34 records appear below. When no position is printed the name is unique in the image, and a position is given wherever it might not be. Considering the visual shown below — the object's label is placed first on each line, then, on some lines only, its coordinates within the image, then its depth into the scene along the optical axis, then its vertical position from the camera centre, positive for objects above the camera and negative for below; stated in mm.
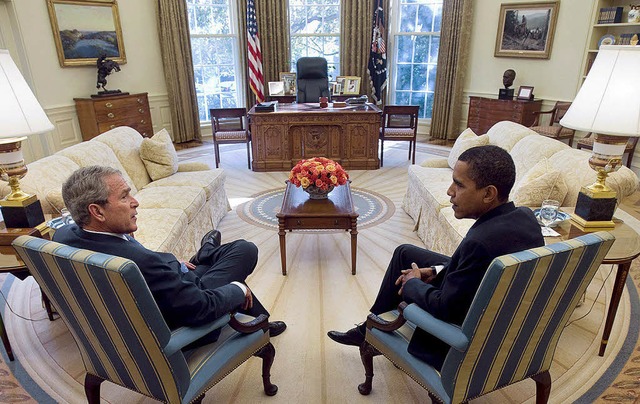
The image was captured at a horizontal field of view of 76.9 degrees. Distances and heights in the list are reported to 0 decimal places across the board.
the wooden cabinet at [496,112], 5836 -620
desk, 5367 -862
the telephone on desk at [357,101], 5826 -439
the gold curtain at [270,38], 6895 +528
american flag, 6648 +236
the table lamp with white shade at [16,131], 1877 -268
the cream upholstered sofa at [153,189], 2598 -966
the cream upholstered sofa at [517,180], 2598 -746
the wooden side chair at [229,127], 5426 -769
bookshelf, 4980 +483
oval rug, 3934 -1393
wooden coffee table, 2885 -1014
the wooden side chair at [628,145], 4542 -854
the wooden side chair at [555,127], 5207 -759
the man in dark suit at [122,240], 1387 -567
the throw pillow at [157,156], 3699 -760
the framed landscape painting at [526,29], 5715 +546
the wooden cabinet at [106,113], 5438 -554
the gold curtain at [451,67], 6461 +25
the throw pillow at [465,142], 3742 -656
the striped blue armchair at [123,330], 1196 -831
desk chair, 6453 -147
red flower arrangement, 3074 -776
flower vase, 3145 -915
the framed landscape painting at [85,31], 5273 +526
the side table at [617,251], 1858 -822
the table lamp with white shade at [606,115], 1788 -205
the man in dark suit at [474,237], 1373 -553
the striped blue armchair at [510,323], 1212 -830
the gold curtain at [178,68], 6367 +34
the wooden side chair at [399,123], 5484 -726
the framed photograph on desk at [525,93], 5828 -347
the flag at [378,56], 6910 +217
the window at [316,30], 7246 +685
